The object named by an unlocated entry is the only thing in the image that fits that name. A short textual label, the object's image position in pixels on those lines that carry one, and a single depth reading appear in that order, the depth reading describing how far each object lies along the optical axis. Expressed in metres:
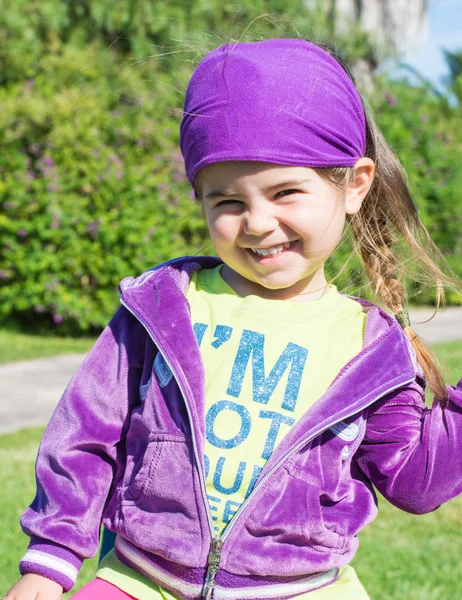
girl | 0.99
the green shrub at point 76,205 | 3.72
